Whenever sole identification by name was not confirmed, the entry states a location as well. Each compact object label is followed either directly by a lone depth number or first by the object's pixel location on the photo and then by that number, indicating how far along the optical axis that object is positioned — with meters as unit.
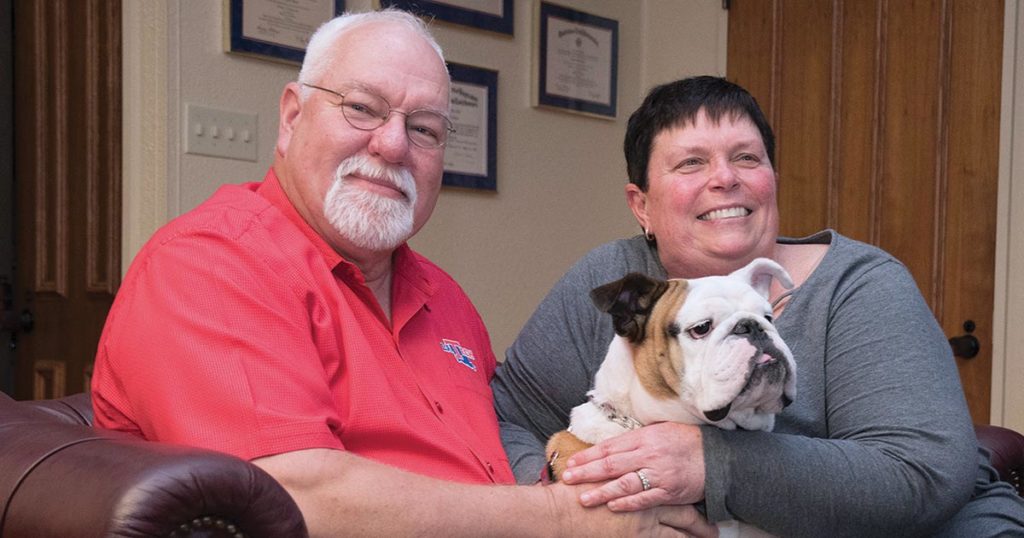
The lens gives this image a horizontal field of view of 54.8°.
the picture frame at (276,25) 2.83
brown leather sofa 0.91
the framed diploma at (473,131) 3.41
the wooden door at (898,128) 3.05
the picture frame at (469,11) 3.26
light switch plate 2.74
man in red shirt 1.23
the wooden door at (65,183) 2.83
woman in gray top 1.40
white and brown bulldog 1.34
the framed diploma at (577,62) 3.72
